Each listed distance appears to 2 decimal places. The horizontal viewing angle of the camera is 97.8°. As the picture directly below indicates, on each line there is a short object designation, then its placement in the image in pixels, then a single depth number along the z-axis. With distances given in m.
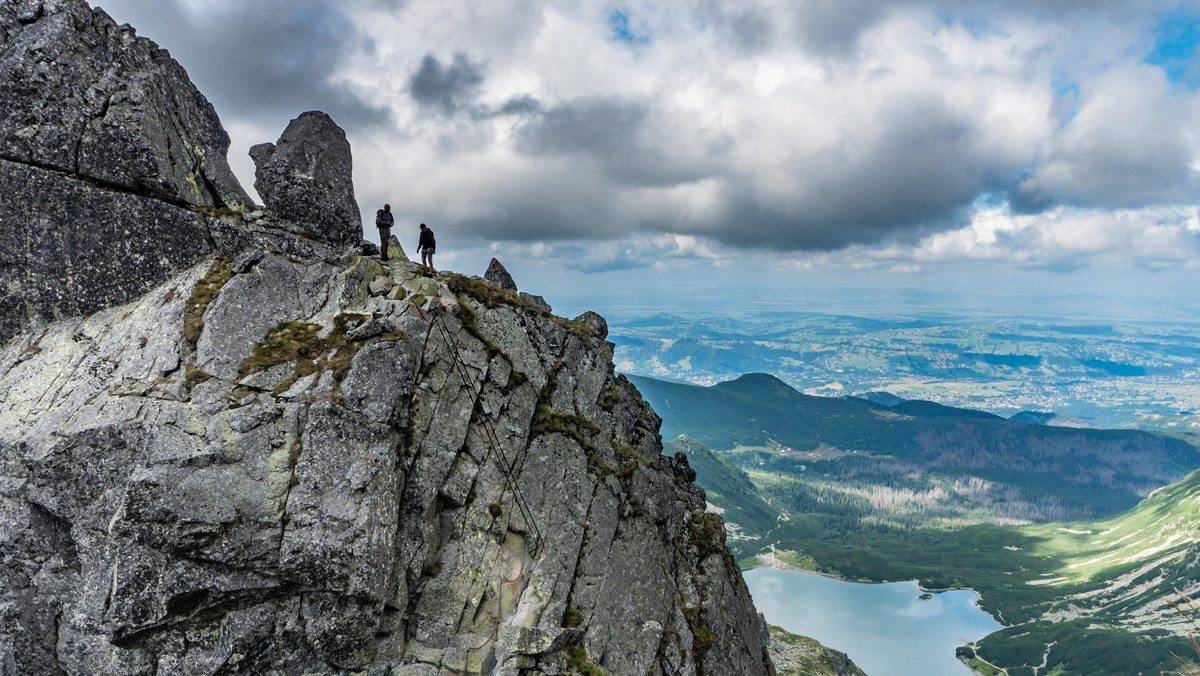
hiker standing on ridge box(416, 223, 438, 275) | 32.06
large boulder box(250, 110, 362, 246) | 30.69
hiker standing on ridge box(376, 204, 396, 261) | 31.41
